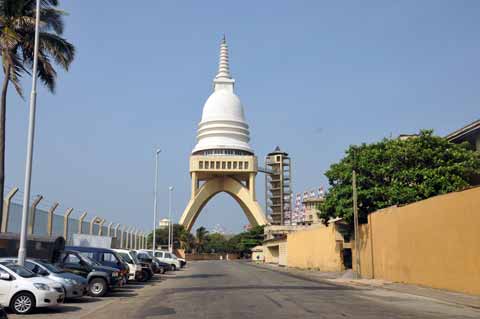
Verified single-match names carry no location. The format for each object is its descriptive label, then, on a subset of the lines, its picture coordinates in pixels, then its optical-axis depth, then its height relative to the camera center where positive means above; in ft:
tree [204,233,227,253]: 403.71 +6.54
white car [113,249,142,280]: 82.41 -1.68
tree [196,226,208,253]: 366.22 +11.64
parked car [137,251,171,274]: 104.94 -1.92
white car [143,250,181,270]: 148.64 -1.27
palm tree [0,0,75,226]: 68.18 +26.60
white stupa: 328.92 +77.16
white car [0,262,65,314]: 43.09 -3.12
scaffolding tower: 380.78 +47.06
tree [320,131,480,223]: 95.14 +15.05
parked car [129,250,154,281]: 89.96 -2.91
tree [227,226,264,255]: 338.13 +8.69
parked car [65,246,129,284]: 69.51 -0.53
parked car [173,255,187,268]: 169.97 -2.83
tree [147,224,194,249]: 332.39 +9.85
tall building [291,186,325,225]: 357.61 +31.90
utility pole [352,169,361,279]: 98.45 +5.94
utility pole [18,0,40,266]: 52.90 +9.47
